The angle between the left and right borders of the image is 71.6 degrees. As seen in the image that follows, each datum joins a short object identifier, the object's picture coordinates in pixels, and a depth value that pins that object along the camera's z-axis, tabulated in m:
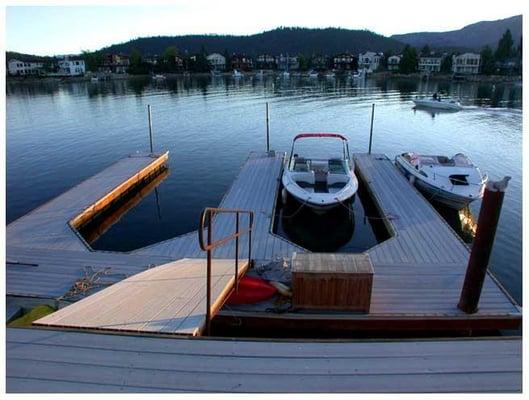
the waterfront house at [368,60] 129.32
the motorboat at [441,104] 47.02
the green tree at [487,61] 97.81
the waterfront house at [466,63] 104.19
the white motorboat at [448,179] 17.25
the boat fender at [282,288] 9.16
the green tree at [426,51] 123.00
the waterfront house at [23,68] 109.19
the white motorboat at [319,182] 15.60
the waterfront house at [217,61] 136.62
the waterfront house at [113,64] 126.25
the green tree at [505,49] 102.94
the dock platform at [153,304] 5.14
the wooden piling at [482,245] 7.66
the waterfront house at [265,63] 144.38
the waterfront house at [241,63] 137.75
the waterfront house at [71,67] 117.25
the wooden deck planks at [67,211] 12.73
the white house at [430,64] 113.62
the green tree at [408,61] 110.50
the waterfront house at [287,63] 144.26
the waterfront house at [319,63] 133.00
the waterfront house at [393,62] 123.06
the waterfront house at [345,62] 128.88
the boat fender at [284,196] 18.00
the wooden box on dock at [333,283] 8.43
